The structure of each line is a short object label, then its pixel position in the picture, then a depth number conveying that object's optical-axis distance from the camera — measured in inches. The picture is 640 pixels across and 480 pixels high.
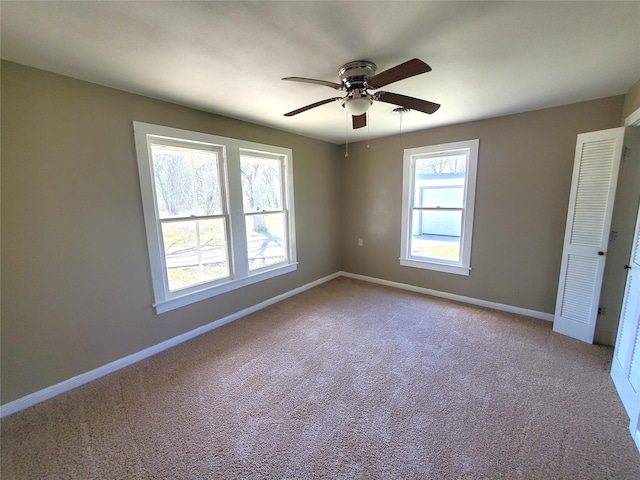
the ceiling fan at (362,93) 68.6
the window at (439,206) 131.9
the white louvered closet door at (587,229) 90.7
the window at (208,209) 95.8
